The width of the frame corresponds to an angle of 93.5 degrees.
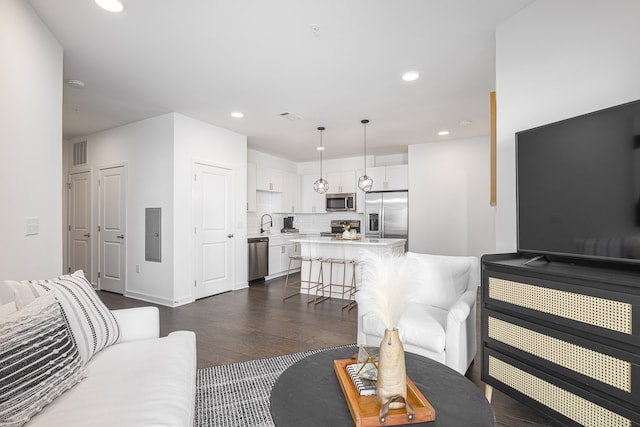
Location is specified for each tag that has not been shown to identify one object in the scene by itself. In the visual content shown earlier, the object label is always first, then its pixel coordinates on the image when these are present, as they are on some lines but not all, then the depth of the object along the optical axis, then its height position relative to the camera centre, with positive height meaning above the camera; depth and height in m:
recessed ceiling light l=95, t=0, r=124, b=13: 2.06 +1.46
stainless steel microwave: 6.91 +0.29
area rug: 1.78 -1.21
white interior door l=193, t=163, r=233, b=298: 4.57 -0.23
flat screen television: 1.42 +0.14
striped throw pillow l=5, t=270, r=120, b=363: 1.46 -0.50
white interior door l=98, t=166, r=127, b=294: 4.80 -0.24
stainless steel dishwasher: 5.57 -0.81
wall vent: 5.32 +1.12
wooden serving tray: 0.96 -0.65
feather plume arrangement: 1.05 -0.27
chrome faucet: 6.86 -0.17
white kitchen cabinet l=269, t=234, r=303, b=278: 6.18 -0.83
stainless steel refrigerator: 6.12 +0.00
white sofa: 1.10 -0.74
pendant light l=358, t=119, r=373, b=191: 4.77 +0.51
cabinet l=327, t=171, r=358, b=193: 6.98 +0.77
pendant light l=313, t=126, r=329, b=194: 5.02 +0.49
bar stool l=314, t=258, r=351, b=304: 4.56 -1.10
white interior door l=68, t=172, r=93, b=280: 5.25 -0.13
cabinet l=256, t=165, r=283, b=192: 6.35 +0.79
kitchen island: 4.54 -0.68
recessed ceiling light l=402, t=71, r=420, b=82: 3.07 +1.43
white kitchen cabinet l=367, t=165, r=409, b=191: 6.24 +0.79
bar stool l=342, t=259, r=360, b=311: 4.47 -1.06
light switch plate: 2.06 -0.07
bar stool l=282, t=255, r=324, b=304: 4.76 -1.09
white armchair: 2.00 -0.76
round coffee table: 0.99 -0.68
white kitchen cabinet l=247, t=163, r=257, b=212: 6.08 +0.56
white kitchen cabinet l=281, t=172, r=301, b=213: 7.12 +0.52
